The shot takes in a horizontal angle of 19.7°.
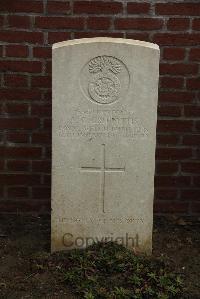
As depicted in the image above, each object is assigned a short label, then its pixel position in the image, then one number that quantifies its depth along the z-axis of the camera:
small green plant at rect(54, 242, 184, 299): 3.44
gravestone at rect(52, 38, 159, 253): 3.53
